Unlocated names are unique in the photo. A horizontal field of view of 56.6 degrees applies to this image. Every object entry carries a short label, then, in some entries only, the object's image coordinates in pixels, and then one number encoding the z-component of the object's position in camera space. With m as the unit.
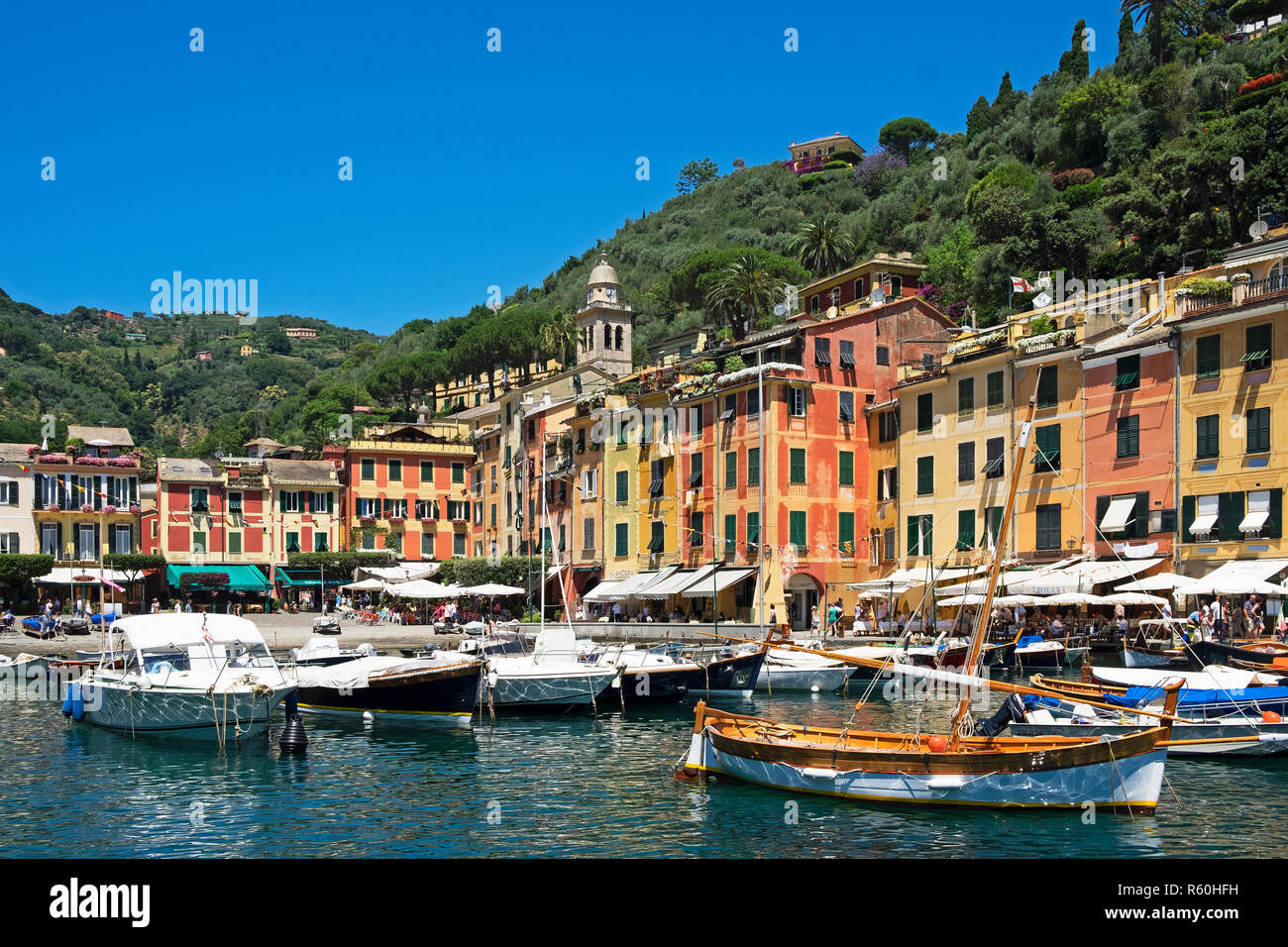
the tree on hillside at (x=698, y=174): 198.75
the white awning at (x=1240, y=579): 40.53
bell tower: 100.81
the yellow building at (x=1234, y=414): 43.12
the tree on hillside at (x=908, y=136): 161.50
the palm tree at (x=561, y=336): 118.75
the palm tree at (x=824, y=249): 100.00
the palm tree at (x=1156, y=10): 104.34
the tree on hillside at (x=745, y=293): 87.88
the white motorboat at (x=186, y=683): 32.12
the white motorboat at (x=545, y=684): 39.38
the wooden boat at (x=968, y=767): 21.62
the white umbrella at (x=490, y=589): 66.69
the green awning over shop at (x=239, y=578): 82.38
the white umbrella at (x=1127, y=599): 43.75
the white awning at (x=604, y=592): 65.56
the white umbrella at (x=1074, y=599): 44.94
